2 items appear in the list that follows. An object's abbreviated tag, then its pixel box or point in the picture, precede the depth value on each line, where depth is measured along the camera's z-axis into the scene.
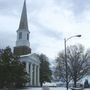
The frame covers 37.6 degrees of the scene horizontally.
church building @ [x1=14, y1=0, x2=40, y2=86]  50.78
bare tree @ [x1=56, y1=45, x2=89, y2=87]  35.98
